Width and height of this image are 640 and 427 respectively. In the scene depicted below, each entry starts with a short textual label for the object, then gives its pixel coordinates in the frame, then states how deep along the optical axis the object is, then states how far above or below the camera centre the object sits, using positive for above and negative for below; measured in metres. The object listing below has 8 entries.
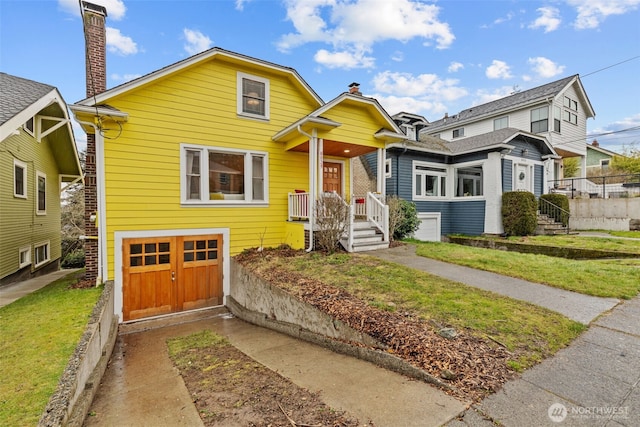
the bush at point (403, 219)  10.59 -0.36
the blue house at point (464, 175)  13.68 +1.77
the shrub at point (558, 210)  14.53 +0.04
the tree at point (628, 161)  22.02 +3.86
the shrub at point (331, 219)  8.35 -0.25
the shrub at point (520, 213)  13.08 -0.14
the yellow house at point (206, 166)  7.48 +1.29
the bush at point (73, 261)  15.20 -2.65
